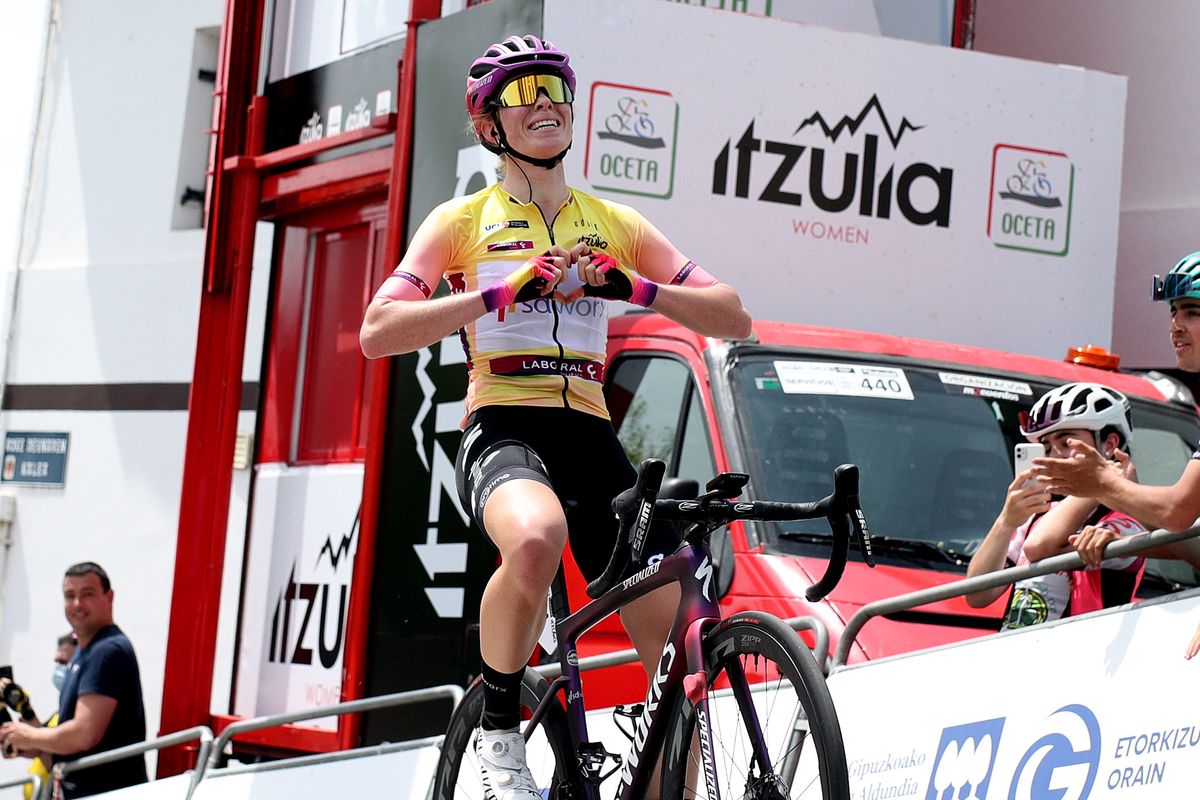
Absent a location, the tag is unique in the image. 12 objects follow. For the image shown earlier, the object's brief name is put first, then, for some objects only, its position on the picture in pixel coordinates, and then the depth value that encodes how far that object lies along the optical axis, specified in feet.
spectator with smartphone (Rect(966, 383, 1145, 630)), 32.89
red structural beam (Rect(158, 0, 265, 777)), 57.77
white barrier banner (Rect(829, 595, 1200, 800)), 26.84
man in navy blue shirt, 58.23
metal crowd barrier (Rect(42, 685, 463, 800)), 42.32
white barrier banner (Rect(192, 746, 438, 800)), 42.22
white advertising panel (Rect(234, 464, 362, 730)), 52.06
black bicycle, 23.95
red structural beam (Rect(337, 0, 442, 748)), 47.85
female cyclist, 28.35
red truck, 38.40
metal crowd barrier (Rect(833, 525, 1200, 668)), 29.22
